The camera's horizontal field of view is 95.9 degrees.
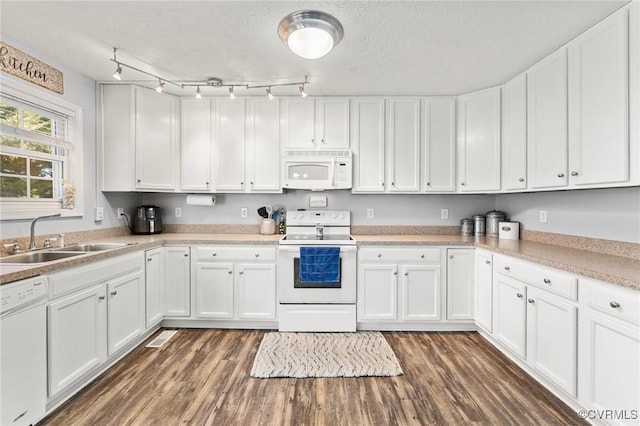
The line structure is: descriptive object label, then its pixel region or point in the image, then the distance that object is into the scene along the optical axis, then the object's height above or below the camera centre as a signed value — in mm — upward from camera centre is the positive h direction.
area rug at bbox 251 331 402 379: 2205 -1225
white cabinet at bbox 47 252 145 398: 1756 -754
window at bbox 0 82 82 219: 2090 +443
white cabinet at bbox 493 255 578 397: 1750 -752
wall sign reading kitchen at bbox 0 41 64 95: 2045 +1081
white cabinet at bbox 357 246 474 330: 2893 -758
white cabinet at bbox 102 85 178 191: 2896 +745
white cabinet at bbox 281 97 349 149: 3189 +948
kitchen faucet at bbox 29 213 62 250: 2070 -199
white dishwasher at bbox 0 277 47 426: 1444 -756
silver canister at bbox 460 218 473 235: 3332 -185
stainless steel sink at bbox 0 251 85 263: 1956 -340
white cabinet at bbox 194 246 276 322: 2918 -729
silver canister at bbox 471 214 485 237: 3252 -159
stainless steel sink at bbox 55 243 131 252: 2492 -323
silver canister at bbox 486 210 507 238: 3184 -111
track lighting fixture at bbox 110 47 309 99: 2729 +1242
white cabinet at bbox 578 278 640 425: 1388 -718
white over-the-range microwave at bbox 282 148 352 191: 3123 +462
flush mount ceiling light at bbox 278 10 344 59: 1787 +1150
